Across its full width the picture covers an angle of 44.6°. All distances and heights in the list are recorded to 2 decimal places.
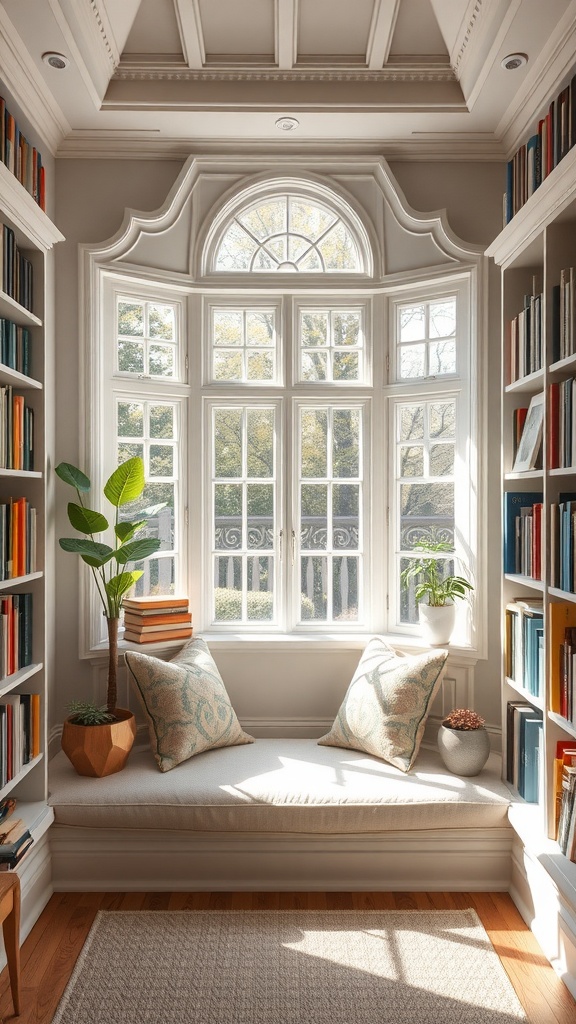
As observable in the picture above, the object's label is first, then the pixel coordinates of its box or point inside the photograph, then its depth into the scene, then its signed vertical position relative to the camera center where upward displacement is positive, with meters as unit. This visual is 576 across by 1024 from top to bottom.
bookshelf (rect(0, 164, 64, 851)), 2.53 +0.14
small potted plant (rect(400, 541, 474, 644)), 3.36 -0.40
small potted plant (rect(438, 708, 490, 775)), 3.03 -1.00
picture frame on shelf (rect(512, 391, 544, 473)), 2.73 +0.30
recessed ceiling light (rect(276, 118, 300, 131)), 3.30 +1.85
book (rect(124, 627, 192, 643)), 3.42 -0.60
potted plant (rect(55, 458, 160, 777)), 2.99 -0.34
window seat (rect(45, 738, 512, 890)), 2.79 -1.30
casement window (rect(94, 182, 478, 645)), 3.66 +0.48
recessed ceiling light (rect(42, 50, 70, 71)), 2.80 +1.83
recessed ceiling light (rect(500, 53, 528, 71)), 2.78 +1.81
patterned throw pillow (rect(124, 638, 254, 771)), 3.09 -0.87
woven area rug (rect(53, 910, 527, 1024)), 2.17 -1.54
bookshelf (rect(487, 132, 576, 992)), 2.35 -0.13
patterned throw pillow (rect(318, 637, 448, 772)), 3.10 -0.87
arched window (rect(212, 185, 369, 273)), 3.72 +1.45
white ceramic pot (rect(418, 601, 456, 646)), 3.38 -0.53
